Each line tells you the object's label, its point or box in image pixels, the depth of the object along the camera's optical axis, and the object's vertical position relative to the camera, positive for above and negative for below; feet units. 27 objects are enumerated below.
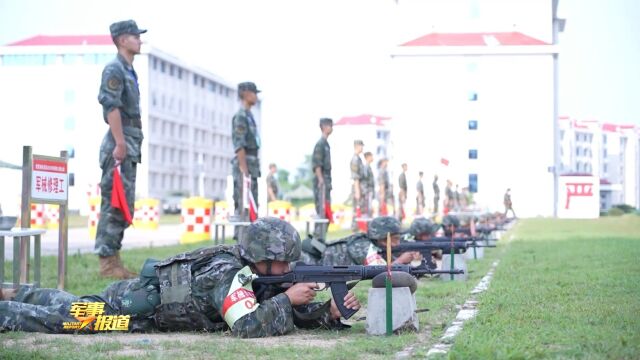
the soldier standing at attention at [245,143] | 46.55 +3.29
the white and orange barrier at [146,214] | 114.01 -0.13
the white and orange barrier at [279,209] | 96.88 +0.57
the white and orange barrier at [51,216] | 112.37 -0.50
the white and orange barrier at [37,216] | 96.73 -0.44
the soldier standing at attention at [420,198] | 138.68 +2.65
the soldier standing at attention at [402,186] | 118.95 +3.69
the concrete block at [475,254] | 50.21 -1.86
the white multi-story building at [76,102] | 273.13 +30.39
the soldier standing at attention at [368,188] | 93.20 +2.65
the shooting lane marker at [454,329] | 18.27 -2.37
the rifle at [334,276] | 21.79 -1.31
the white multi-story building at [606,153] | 399.65 +26.95
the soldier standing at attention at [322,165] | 60.59 +3.00
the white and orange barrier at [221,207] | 115.03 +0.76
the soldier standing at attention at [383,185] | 106.22 +3.39
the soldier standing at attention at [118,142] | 35.40 +2.47
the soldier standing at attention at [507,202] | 195.62 +3.11
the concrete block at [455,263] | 37.82 -1.71
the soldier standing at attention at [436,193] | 154.30 +3.68
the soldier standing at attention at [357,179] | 86.28 +3.15
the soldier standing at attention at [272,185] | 105.60 +3.22
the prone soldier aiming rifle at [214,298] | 21.44 -1.85
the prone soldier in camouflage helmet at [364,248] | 33.44 -1.09
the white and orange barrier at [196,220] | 76.89 -0.47
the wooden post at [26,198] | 29.07 +0.39
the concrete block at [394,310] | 21.50 -1.98
